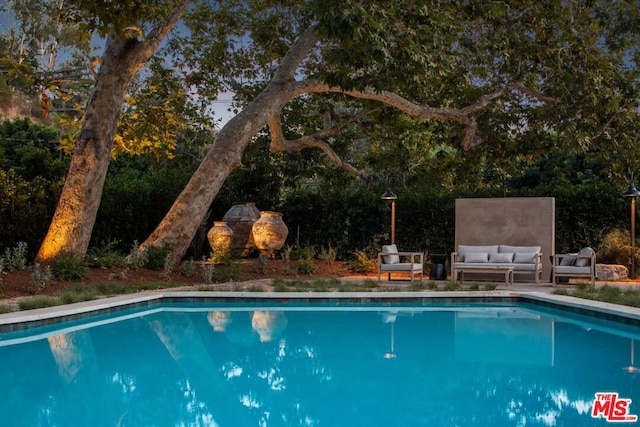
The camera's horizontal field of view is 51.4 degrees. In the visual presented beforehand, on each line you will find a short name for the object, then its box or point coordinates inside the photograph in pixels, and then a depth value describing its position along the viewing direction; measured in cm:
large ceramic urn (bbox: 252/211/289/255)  1437
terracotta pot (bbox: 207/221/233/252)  1418
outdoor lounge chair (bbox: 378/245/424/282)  1172
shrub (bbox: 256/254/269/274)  1263
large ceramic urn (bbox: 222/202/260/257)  1523
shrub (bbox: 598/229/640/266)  1308
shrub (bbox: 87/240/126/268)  1120
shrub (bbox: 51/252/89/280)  1008
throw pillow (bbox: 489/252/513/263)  1188
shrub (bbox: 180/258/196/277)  1172
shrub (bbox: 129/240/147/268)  1147
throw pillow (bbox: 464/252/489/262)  1198
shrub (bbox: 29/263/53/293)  912
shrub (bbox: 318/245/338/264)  1423
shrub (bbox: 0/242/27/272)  1001
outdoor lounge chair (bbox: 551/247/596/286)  1097
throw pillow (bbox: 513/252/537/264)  1174
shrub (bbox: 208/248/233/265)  1285
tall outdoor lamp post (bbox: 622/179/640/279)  1234
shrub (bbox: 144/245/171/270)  1162
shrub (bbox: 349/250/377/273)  1362
